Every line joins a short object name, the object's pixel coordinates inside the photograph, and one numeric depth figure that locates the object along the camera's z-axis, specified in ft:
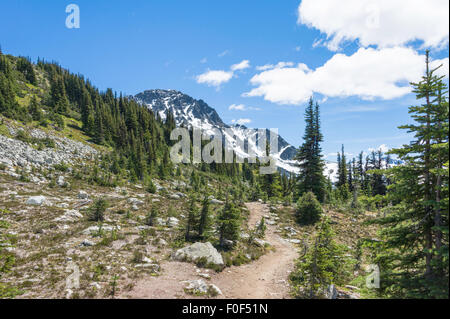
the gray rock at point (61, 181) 82.87
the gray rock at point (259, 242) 57.56
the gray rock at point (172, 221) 65.95
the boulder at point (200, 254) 42.01
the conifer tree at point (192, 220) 55.01
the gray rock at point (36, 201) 59.07
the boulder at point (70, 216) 54.05
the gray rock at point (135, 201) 82.52
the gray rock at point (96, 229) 49.80
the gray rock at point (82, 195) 75.97
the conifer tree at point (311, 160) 97.96
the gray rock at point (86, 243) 43.38
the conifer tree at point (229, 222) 51.63
